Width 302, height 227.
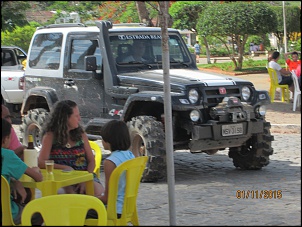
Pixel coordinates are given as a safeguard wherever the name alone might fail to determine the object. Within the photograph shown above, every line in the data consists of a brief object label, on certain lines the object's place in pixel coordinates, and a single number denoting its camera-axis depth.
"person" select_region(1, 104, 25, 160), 9.67
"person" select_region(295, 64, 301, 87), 24.25
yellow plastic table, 8.79
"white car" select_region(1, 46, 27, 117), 26.20
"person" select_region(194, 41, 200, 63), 44.98
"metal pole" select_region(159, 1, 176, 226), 8.65
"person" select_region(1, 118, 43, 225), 8.29
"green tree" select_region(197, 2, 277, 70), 30.18
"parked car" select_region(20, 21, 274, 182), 14.29
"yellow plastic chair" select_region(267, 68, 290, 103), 26.22
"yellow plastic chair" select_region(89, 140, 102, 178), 11.00
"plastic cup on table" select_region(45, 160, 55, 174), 8.93
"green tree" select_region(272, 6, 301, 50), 26.22
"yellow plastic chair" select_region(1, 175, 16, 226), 8.18
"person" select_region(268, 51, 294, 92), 25.86
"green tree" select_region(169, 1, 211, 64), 37.40
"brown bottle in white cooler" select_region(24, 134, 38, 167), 9.22
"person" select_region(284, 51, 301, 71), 27.06
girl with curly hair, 10.32
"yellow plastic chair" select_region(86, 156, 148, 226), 8.62
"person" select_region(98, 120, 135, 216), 9.26
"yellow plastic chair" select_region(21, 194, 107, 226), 7.12
